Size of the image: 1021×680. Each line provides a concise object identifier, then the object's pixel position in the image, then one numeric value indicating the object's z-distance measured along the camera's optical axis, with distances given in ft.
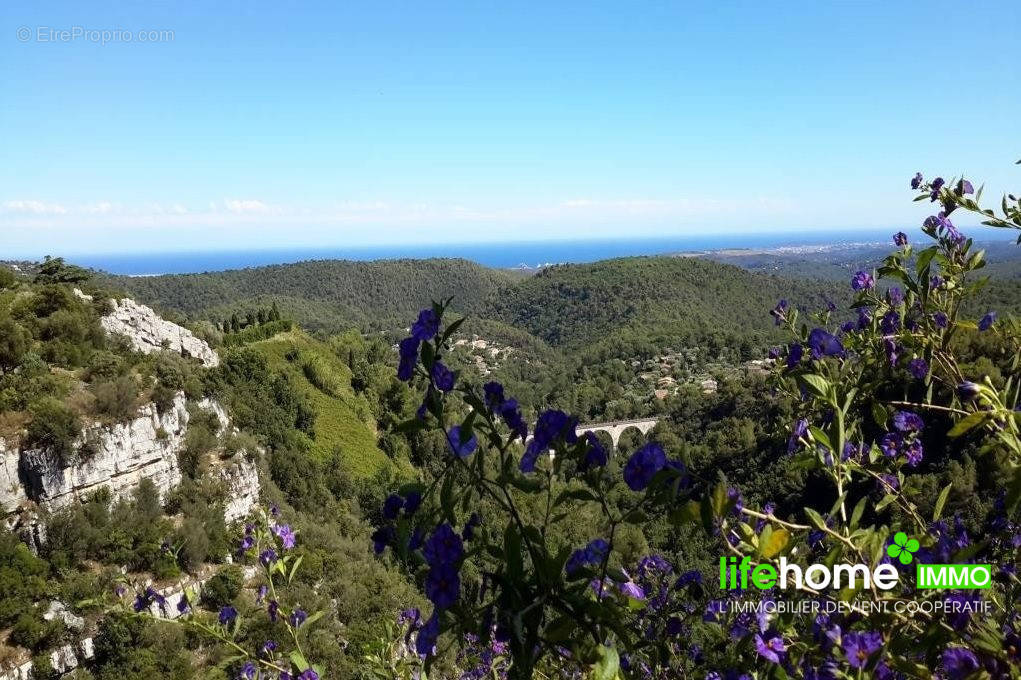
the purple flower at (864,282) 8.40
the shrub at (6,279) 64.37
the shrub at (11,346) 49.14
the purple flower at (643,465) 4.30
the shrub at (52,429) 45.55
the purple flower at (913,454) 7.19
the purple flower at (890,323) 7.70
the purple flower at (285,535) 9.01
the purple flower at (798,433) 5.99
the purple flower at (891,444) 7.24
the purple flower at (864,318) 8.11
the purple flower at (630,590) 5.52
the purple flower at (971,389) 3.67
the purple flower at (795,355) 7.06
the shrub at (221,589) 45.98
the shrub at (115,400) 51.39
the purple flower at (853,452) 6.48
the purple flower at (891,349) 7.08
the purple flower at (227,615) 8.09
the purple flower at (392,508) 5.09
